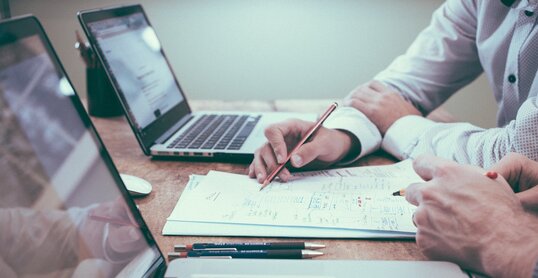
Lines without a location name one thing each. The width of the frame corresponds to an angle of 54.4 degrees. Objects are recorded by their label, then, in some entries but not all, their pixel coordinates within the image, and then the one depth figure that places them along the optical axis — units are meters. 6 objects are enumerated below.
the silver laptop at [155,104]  0.99
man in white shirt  0.89
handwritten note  0.69
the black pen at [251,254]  0.59
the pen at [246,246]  0.61
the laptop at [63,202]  0.42
